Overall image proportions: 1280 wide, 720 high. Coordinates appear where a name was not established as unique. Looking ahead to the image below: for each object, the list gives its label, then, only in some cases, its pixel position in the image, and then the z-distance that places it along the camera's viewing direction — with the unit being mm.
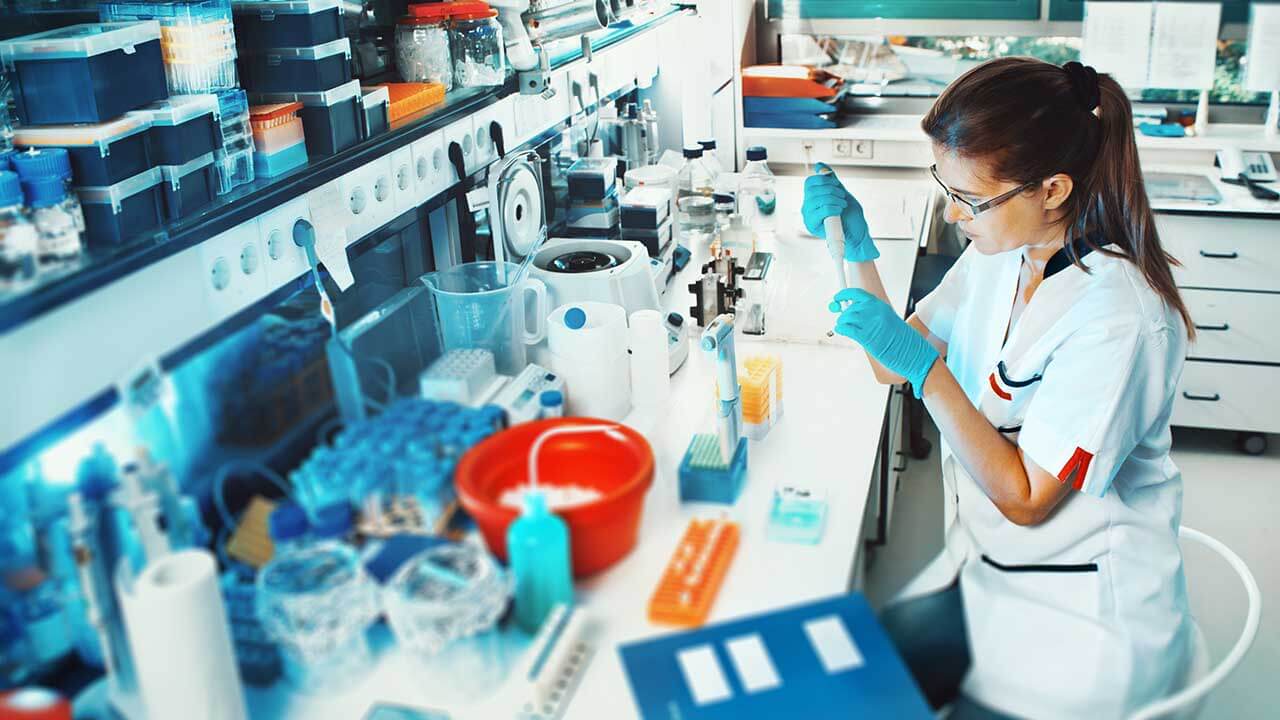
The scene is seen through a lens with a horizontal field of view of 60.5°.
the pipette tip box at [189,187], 1848
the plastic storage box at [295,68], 2076
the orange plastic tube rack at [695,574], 1467
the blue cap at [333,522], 1396
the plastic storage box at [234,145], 1943
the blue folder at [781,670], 1242
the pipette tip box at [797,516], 1667
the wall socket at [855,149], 4012
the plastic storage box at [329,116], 2117
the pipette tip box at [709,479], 1767
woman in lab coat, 1660
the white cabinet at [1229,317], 3449
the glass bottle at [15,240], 1438
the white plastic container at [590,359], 1983
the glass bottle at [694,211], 3209
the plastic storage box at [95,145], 1726
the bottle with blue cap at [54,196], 1648
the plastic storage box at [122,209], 1746
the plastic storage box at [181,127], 1819
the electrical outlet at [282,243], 2008
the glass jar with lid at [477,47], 2553
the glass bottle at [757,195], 3314
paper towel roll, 1190
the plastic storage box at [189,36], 1910
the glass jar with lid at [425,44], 2516
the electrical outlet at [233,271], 1881
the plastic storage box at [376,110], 2264
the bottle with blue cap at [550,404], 1883
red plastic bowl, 1487
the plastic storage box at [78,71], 1709
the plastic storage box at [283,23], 2049
